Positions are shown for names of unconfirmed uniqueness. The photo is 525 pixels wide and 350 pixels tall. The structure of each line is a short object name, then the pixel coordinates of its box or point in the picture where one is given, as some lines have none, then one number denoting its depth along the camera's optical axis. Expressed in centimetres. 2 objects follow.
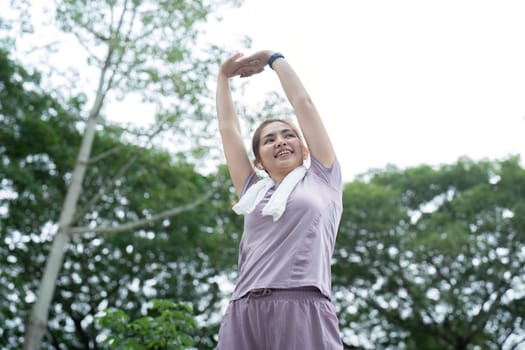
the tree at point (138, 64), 835
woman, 150
